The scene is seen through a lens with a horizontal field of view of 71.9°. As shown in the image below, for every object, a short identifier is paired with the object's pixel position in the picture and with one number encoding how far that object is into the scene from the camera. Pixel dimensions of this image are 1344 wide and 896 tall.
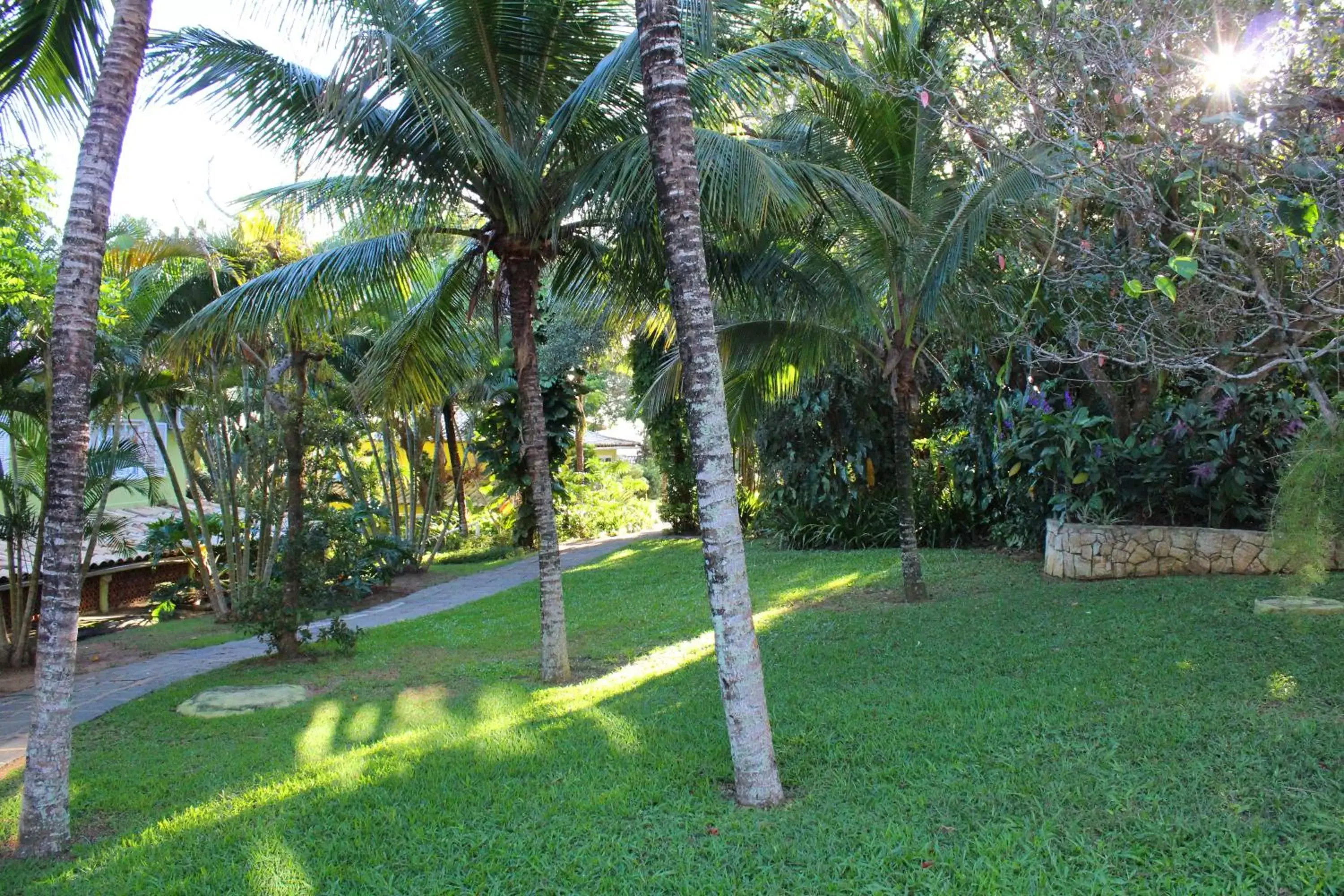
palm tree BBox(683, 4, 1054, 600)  8.21
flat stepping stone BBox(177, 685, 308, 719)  7.61
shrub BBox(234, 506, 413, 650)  9.34
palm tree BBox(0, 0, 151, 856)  4.44
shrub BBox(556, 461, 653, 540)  22.91
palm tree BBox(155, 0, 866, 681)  6.30
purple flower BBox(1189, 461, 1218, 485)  9.80
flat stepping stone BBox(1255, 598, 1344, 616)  7.40
